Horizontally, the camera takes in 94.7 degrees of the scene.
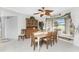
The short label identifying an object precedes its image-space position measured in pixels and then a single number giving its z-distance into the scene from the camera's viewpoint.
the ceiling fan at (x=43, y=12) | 1.84
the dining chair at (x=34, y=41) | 1.86
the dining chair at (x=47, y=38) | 1.86
